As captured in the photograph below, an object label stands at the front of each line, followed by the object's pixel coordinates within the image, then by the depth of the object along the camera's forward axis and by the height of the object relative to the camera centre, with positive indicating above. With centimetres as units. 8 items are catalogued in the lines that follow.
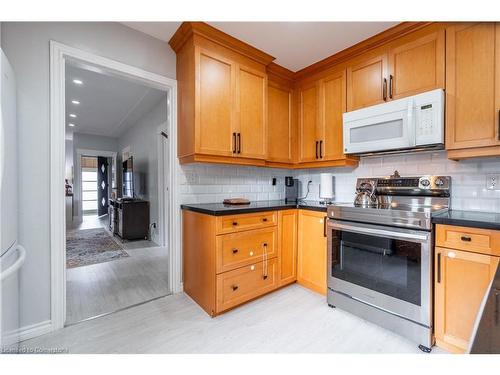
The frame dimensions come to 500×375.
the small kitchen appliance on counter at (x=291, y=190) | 299 -6
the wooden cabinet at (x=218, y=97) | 210 +85
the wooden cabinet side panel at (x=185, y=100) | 213 +80
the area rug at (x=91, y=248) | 344 -109
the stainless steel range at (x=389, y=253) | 163 -53
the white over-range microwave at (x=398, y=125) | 180 +51
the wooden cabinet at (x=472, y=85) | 159 +71
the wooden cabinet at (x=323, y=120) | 248 +74
